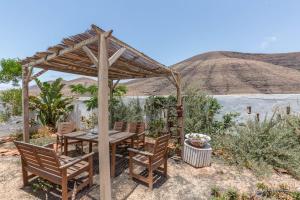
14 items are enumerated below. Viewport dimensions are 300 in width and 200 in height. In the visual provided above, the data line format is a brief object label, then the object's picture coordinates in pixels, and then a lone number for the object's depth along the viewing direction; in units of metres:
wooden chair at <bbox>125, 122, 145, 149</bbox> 3.85
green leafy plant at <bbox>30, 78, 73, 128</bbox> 5.29
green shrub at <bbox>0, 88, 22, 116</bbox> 6.10
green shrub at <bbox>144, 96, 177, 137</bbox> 5.19
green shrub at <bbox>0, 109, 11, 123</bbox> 5.81
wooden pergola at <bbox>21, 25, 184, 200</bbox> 1.91
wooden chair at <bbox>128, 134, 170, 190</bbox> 2.39
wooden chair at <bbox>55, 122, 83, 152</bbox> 3.53
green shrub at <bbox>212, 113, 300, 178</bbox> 3.13
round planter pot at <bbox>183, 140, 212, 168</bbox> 3.14
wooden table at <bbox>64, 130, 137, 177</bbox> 2.73
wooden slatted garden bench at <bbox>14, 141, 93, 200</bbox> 1.95
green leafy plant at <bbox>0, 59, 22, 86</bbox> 5.73
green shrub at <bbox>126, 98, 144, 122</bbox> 5.59
